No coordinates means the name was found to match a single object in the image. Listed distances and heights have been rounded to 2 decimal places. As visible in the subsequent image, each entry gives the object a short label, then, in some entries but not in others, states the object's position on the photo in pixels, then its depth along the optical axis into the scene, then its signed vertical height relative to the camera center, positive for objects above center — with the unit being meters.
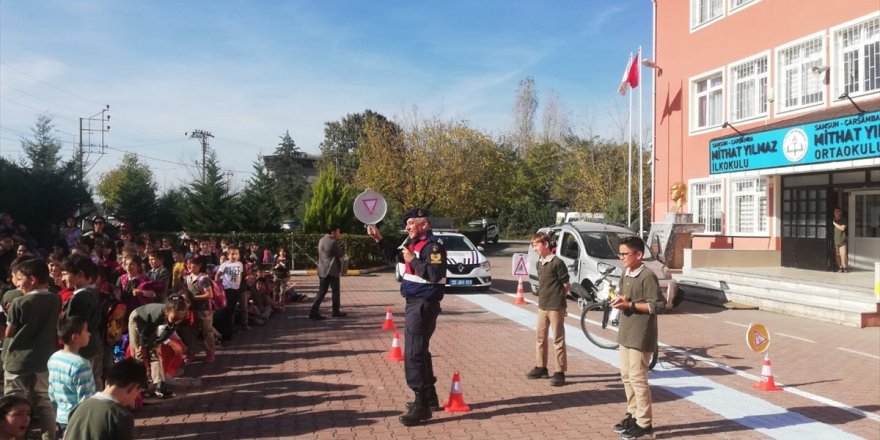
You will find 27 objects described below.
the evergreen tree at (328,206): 28.42 +1.08
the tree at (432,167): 38.03 +3.73
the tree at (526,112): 70.50 +12.76
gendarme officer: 6.42 -0.69
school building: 16.09 +3.24
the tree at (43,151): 24.76 +2.93
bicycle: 10.57 -1.41
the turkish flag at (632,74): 25.89 +6.14
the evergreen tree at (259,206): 28.27 +1.07
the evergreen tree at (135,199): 29.73 +1.36
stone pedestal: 21.78 -0.08
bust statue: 22.95 +1.37
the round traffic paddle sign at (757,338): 7.96 -1.20
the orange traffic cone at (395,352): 9.37 -1.66
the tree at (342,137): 68.25 +9.84
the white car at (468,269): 17.89 -0.95
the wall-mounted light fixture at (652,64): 24.27 +6.11
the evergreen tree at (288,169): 59.52 +5.98
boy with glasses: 5.96 -0.89
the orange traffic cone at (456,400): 6.83 -1.68
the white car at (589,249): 14.49 -0.34
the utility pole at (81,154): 25.44 +4.57
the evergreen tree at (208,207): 28.03 +0.97
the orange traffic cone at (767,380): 7.95 -1.69
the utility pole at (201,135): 74.62 +10.46
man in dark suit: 13.22 -0.63
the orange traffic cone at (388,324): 11.93 -1.61
